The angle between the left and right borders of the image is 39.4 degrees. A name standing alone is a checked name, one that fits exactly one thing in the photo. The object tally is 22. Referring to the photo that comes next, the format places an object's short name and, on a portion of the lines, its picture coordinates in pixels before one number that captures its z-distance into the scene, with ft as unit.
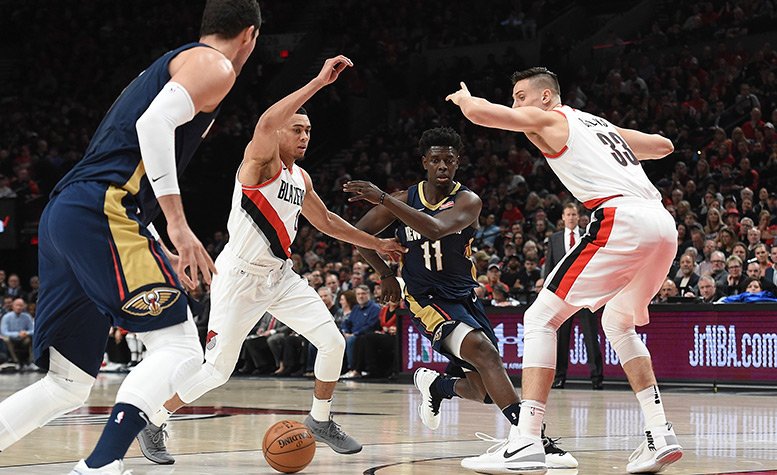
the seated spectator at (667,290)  42.34
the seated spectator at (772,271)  40.47
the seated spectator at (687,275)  43.04
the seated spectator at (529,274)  48.11
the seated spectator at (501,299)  45.32
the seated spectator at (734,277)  41.06
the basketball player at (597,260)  17.89
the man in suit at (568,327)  40.50
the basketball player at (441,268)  21.70
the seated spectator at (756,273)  40.14
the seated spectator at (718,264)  42.50
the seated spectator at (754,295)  39.45
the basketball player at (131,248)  13.19
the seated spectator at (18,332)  62.85
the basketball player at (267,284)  20.53
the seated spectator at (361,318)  49.39
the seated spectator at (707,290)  41.04
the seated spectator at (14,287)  67.34
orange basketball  18.17
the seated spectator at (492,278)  47.39
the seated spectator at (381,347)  49.29
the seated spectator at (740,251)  42.42
